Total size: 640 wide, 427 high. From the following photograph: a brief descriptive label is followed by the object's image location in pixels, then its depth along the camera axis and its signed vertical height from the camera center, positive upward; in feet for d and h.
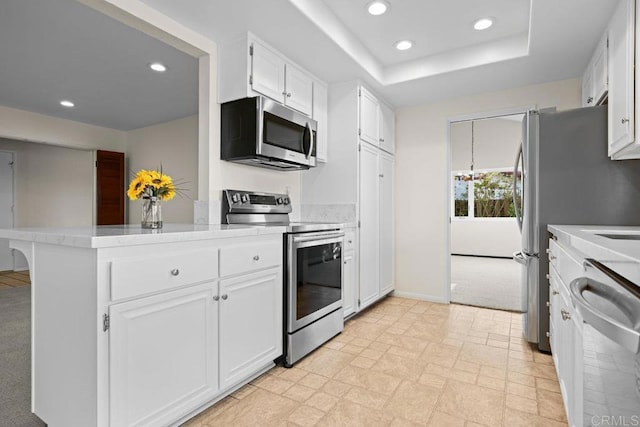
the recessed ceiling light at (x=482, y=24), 8.72 +4.92
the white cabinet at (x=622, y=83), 5.98 +2.47
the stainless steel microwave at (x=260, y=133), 7.98 +1.98
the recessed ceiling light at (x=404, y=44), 9.79 +4.90
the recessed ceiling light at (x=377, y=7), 7.98 +4.89
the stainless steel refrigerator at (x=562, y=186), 7.46 +0.64
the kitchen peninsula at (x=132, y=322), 4.22 -1.52
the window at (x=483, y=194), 25.00 +1.54
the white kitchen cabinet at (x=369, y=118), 10.98 +3.18
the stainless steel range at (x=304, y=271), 7.39 -1.35
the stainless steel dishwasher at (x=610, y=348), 1.91 -0.91
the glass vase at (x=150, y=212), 6.35 +0.02
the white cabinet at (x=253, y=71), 8.04 +3.50
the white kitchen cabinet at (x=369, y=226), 10.89 -0.39
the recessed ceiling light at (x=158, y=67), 11.05 +4.79
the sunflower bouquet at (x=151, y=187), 6.14 +0.49
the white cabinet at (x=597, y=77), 7.78 +3.45
